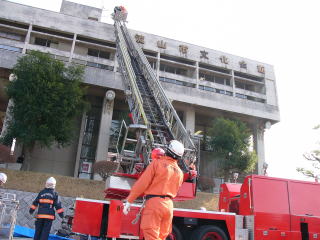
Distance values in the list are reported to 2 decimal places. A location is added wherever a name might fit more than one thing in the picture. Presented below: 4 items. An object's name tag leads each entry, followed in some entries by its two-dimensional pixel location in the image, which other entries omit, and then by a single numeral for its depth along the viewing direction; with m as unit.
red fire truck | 6.30
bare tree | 20.87
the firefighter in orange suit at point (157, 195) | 3.65
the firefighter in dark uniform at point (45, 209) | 6.11
